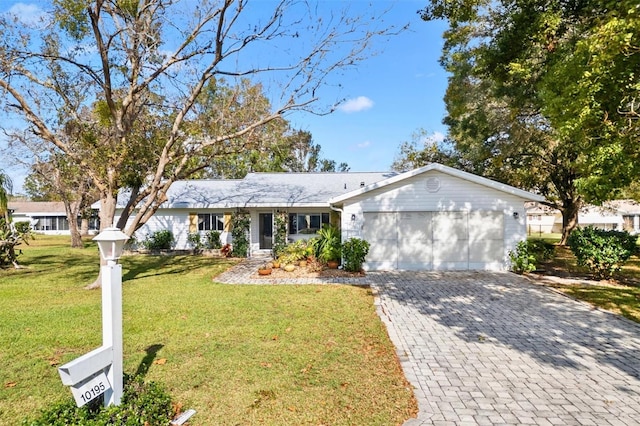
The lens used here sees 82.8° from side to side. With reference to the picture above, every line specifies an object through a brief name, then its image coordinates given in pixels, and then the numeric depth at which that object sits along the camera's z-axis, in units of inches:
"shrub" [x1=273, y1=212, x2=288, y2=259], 675.4
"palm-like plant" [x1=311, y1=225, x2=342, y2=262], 525.3
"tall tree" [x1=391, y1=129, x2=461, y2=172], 840.7
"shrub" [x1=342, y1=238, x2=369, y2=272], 500.4
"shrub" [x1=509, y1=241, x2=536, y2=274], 490.6
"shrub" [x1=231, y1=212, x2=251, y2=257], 696.4
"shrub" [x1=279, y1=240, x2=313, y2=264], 538.0
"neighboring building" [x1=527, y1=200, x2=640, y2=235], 1513.3
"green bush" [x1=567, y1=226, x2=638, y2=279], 415.5
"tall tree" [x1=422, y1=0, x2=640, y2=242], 263.0
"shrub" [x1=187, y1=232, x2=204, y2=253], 732.0
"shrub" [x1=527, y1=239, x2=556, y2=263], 600.1
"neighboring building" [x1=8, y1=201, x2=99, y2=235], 1656.0
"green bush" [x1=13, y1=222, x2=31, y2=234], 583.0
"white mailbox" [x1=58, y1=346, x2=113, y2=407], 111.2
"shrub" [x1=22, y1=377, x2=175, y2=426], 122.8
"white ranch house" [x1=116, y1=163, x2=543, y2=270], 508.1
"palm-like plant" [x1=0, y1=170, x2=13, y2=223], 496.7
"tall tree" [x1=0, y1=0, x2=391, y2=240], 376.2
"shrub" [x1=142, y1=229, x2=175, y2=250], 737.0
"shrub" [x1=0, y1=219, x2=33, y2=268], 552.7
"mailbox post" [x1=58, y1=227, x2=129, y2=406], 118.7
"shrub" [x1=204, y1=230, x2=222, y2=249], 725.9
